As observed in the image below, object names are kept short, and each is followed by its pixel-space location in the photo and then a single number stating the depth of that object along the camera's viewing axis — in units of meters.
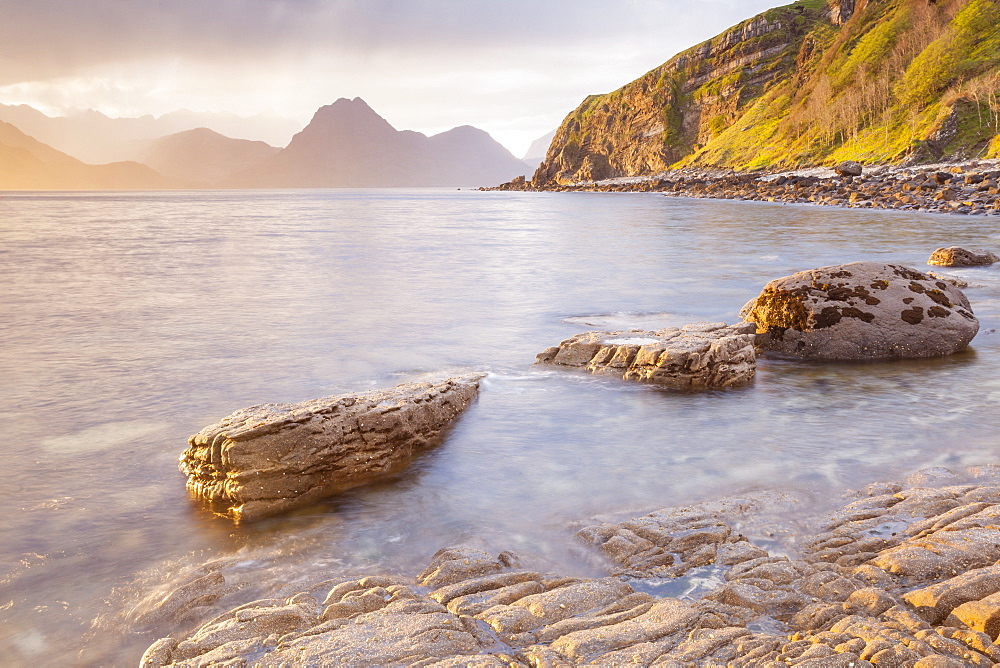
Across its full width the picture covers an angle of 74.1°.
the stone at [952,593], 4.61
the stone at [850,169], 79.50
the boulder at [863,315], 12.73
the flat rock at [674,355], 11.23
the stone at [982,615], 4.26
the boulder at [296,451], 7.26
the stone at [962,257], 23.86
